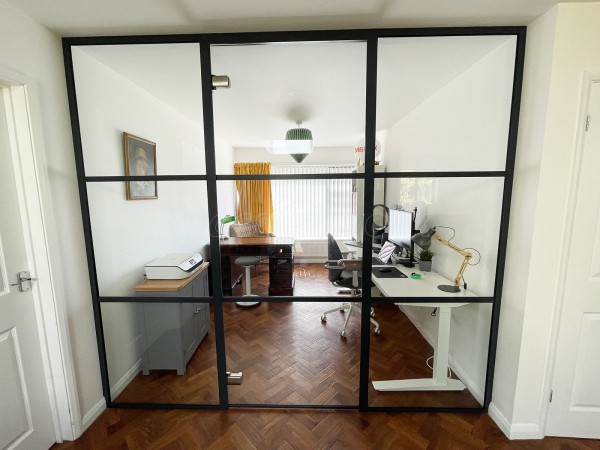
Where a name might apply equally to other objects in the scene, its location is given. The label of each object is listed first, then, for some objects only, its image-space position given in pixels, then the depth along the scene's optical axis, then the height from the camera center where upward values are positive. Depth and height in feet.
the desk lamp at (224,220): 5.84 -0.64
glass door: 5.61 +0.12
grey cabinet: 6.73 -3.78
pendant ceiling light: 6.40 +1.40
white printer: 6.84 -2.08
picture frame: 6.62 +0.90
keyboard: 6.72 -1.93
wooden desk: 6.82 -1.80
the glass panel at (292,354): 6.39 -5.17
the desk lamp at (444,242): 6.00 -1.48
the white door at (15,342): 4.40 -2.77
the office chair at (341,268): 6.50 -2.05
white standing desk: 5.89 -3.06
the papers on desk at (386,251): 6.80 -1.68
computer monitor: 7.16 -1.09
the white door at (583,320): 4.56 -2.59
